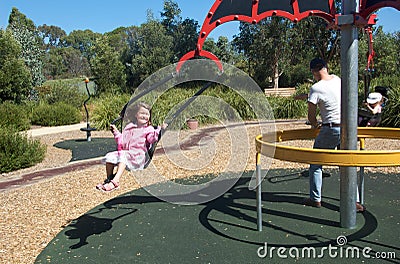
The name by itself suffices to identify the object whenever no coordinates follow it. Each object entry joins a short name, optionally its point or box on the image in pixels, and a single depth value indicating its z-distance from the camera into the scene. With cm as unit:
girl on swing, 400
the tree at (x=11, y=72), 1716
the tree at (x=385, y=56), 2708
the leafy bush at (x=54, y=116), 1672
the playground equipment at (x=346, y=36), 387
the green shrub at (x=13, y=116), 1422
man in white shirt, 428
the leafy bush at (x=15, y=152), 813
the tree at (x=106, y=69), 2684
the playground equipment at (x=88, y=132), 1138
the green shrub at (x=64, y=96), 1945
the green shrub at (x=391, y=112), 1079
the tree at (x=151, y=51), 2852
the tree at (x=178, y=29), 3230
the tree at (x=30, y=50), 2317
